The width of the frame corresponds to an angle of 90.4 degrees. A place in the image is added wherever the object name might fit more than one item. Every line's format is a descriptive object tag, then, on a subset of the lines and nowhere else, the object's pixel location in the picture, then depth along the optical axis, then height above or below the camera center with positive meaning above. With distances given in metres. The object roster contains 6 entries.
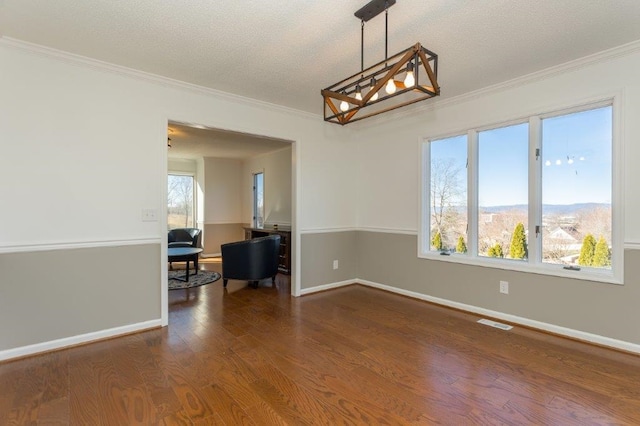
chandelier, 1.82 +0.81
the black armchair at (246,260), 4.77 -0.75
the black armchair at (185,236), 6.76 -0.55
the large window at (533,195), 2.90 +0.19
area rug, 4.97 -1.17
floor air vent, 3.25 -1.17
